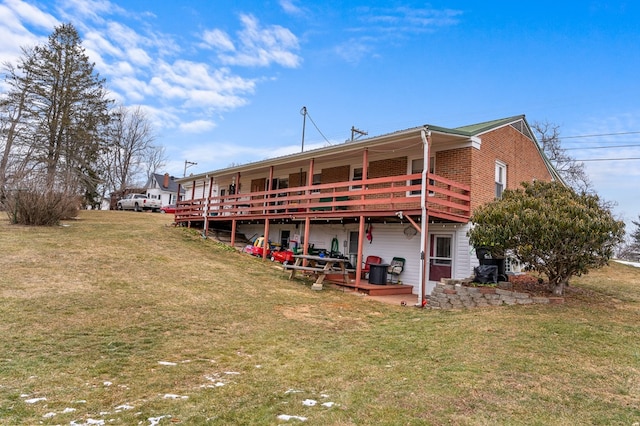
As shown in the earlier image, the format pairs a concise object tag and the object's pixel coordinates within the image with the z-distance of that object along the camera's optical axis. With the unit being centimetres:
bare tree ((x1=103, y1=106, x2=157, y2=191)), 4530
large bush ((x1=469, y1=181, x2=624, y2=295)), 905
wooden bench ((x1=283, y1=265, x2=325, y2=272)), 1231
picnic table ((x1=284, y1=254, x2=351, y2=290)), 1235
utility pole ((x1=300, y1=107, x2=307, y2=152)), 2880
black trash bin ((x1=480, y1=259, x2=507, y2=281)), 1076
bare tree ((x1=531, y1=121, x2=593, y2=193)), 3197
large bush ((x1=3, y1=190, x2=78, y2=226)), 1734
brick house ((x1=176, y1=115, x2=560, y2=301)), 1274
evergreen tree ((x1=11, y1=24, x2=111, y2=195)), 2836
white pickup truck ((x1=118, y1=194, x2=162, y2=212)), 3894
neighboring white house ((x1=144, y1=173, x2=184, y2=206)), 6072
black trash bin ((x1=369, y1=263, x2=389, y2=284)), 1325
